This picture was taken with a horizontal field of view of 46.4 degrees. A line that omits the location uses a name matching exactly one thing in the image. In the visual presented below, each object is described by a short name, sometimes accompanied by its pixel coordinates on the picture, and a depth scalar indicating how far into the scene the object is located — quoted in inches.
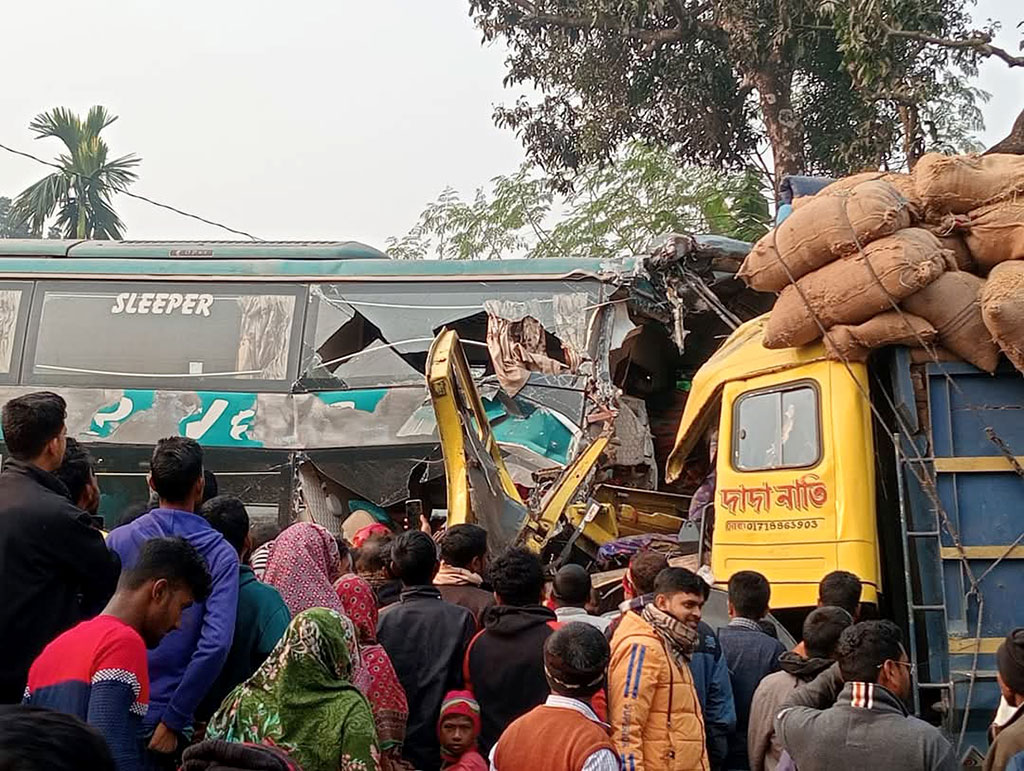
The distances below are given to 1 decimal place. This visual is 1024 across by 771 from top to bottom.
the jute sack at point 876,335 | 221.3
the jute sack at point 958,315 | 218.5
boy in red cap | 162.4
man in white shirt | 194.7
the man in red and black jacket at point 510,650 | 164.7
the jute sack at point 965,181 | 226.5
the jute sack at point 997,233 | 222.7
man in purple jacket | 140.3
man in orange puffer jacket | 150.8
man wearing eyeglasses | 125.0
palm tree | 1067.9
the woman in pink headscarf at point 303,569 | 161.9
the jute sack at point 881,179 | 234.2
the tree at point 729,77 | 629.9
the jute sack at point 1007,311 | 207.7
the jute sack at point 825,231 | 225.5
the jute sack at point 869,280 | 219.9
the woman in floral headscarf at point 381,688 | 152.4
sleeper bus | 400.8
